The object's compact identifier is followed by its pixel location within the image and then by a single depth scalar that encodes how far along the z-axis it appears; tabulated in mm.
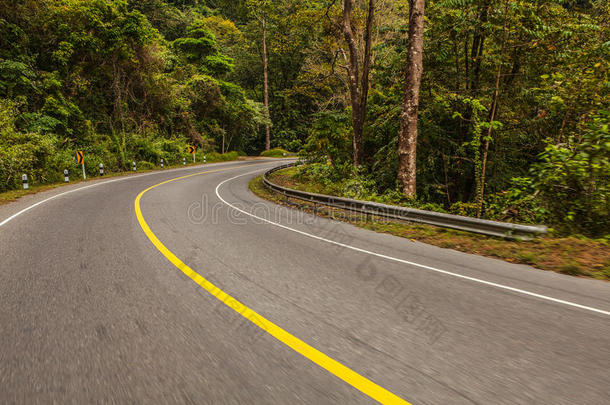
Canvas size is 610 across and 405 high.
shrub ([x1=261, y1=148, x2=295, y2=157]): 41038
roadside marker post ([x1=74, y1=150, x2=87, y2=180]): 18788
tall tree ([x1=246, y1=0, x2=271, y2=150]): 36131
